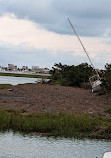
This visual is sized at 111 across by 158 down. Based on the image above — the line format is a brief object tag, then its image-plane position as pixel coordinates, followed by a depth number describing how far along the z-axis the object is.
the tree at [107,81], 41.70
